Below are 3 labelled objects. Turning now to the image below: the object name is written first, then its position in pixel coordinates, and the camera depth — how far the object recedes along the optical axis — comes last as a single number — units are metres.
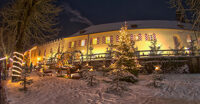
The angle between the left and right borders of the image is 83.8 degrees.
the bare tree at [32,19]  8.42
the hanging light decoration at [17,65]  7.91
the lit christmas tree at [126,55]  10.33
